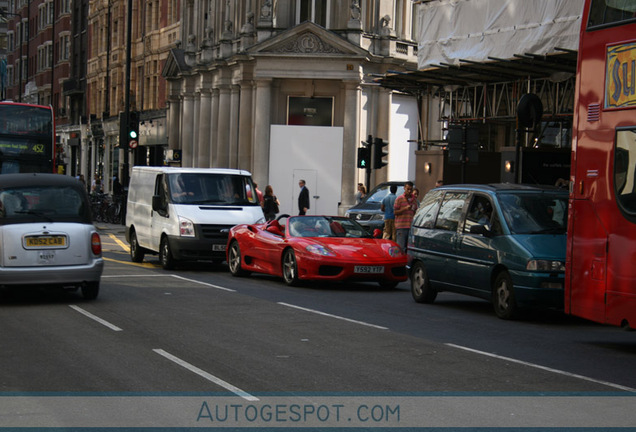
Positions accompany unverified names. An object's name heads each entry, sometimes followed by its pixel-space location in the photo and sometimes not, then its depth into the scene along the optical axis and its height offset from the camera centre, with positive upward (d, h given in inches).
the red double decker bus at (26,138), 1365.7 +4.8
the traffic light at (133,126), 1428.4 +25.4
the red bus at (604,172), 425.4 -5.9
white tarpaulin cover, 987.3 +130.0
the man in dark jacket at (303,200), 1376.7 -65.4
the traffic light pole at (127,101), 1508.9 +63.6
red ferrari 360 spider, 716.0 -71.1
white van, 846.5 -53.0
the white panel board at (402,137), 1737.2 +25.3
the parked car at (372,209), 1104.9 -61.9
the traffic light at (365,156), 1205.7 -5.4
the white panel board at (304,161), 1664.6 -17.2
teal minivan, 529.7 -48.4
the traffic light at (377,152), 1165.4 -0.3
